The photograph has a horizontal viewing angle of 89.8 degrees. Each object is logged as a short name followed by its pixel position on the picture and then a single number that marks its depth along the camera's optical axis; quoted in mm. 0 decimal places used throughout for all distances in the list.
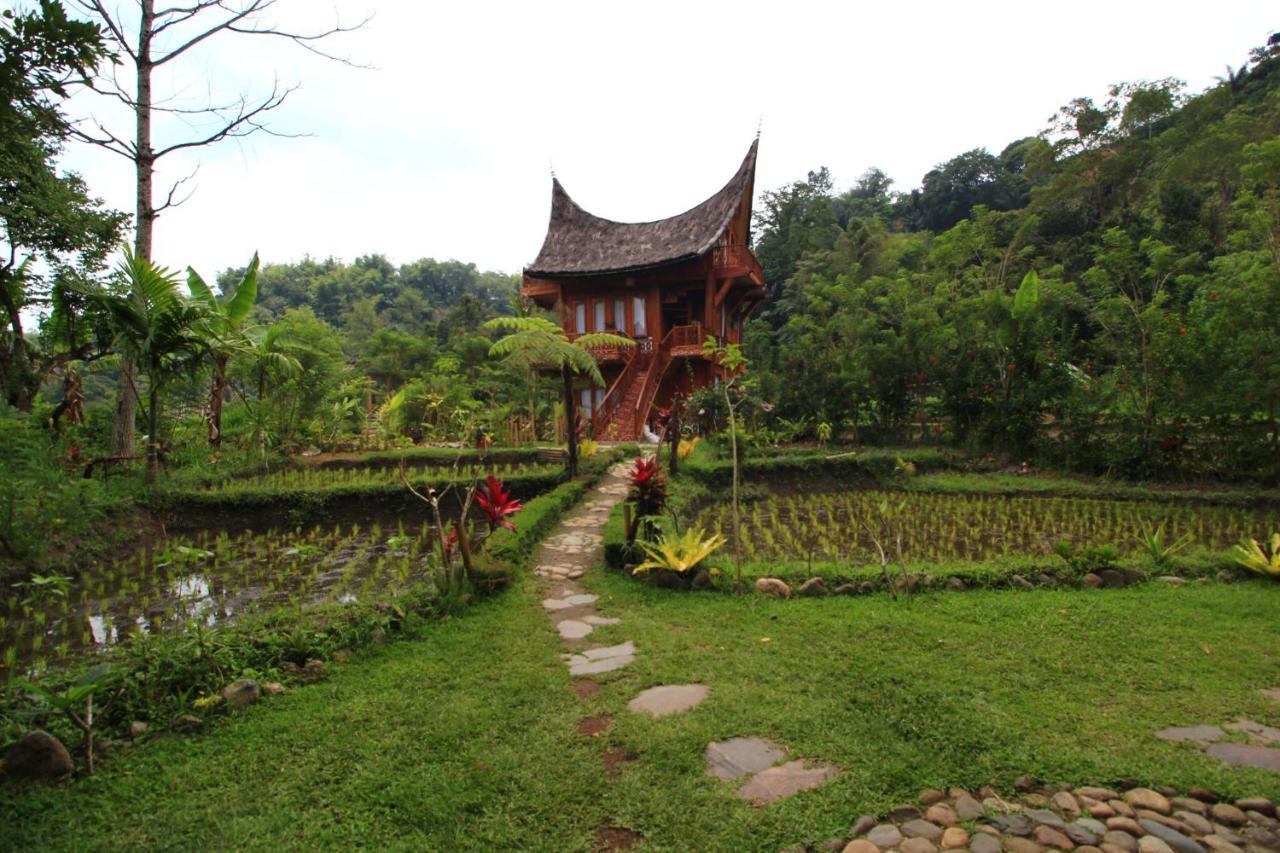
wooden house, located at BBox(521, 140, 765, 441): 17391
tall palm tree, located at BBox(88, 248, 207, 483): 7836
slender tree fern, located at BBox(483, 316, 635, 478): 8648
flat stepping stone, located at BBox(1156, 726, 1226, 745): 2842
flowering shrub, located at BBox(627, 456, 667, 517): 6004
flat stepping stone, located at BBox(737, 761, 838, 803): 2537
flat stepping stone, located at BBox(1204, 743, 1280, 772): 2636
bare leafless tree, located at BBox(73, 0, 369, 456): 10039
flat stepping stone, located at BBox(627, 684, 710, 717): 3279
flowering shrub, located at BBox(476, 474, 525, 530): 5512
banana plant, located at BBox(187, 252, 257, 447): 9713
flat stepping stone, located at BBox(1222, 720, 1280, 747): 2828
